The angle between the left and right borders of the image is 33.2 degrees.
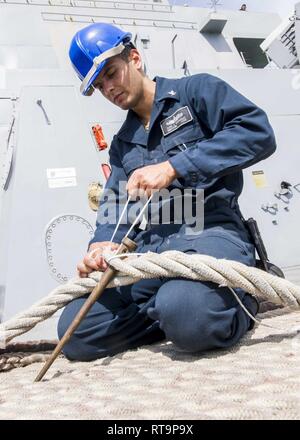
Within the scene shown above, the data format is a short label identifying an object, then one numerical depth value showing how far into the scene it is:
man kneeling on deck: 1.55
